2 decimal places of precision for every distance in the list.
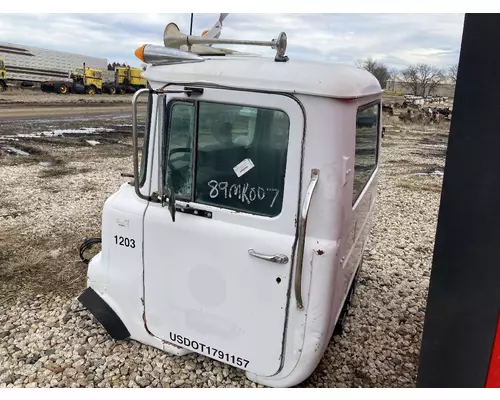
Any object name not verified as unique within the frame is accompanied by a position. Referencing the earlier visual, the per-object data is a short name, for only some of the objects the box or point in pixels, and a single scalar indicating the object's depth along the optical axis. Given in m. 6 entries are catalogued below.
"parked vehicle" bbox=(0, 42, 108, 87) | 33.12
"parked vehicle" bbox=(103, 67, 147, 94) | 39.06
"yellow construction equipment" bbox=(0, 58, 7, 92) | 30.08
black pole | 1.31
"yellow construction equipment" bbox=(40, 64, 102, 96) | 34.69
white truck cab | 2.29
